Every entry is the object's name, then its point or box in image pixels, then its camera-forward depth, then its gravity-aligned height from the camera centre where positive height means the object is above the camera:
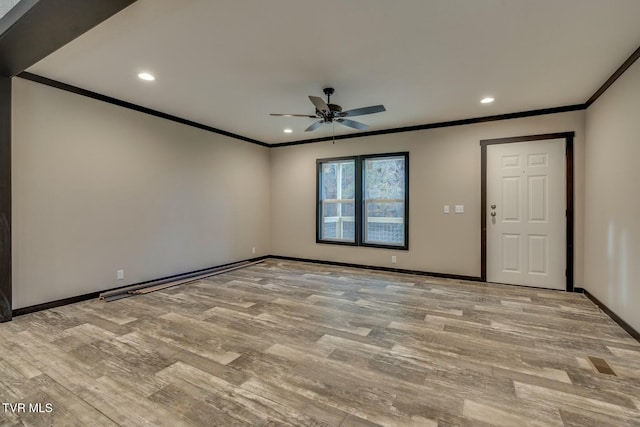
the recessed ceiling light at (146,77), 3.29 +1.46
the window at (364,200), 5.55 +0.15
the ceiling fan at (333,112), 3.39 +1.15
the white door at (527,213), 4.34 -0.09
